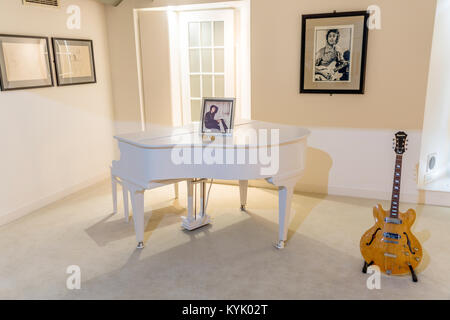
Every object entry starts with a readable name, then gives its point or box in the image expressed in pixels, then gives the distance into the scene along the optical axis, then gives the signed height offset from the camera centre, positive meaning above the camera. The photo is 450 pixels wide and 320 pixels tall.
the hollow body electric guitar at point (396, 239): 2.30 -1.00
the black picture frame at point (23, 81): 3.09 +0.02
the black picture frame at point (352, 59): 3.39 +0.22
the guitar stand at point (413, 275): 2.33 -1.23
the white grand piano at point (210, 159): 2.37 -0.52
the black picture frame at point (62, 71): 3.64 +0.14
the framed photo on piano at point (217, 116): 2.68 -0.27
